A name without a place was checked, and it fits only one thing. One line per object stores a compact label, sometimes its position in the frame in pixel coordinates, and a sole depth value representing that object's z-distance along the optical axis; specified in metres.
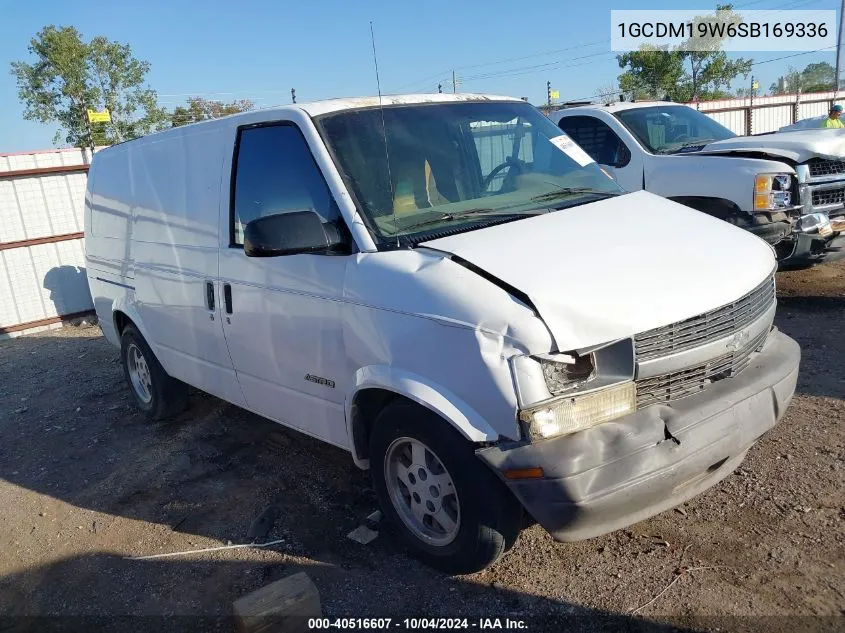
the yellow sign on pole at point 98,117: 12.11
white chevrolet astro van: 2.65
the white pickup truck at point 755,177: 6.20
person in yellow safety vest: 11.12
